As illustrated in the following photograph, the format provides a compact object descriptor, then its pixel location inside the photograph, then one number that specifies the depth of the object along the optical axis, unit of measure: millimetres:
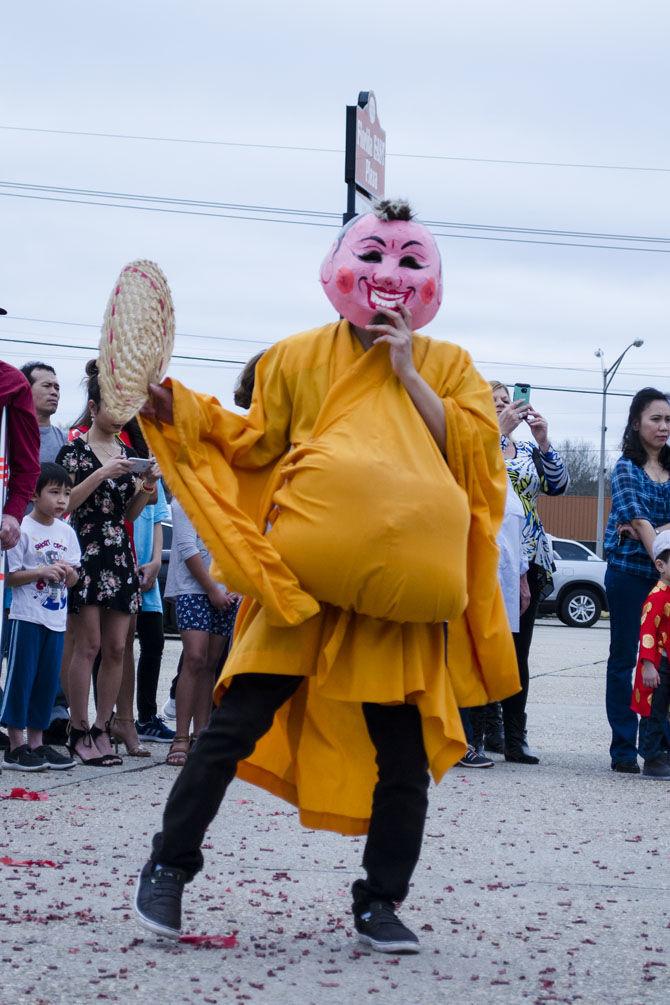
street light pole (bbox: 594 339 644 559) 40053
